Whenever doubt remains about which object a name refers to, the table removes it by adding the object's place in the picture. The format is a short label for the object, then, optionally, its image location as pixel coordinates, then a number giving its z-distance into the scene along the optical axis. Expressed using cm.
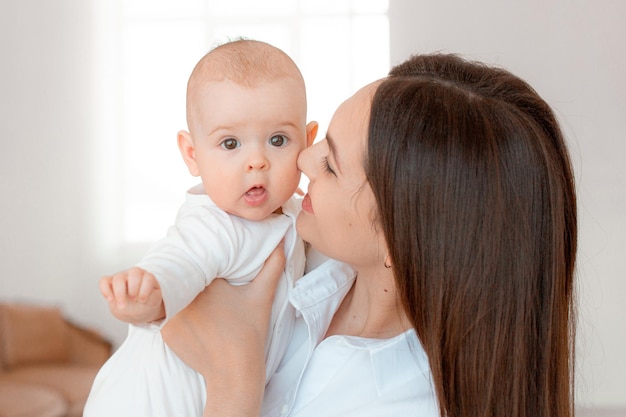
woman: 133
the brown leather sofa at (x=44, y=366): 278
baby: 141
